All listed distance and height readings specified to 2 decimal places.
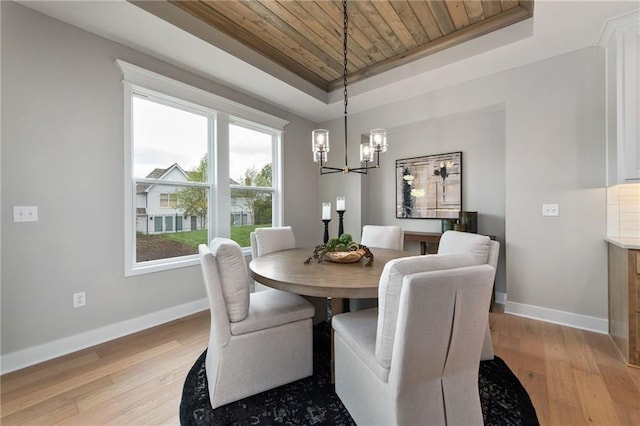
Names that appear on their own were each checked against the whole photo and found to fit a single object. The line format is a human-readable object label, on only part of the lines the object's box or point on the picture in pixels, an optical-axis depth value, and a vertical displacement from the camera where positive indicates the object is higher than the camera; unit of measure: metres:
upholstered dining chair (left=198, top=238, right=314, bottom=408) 1.50 -0.75
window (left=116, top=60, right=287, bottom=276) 2.57 +0.49
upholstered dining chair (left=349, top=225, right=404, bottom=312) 2.65 -0.27
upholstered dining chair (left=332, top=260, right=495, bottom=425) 1.03 -0.54
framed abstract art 3.55 +0.35
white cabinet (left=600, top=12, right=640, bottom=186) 2.11 +0.94
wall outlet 2.19 -0.70
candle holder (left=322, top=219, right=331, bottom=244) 2.18 -0.18
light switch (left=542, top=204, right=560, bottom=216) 2.63 +0.01
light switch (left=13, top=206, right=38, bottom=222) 1.93 +0.00
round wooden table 1.40 -0.38
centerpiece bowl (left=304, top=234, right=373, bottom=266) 1.92 -0.29
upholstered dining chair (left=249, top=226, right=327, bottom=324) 2.48 -0.31
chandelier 2.19 +0.58
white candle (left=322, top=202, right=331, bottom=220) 2.21 -0.01
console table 3.33 -0.35
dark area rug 1.42 -1.09
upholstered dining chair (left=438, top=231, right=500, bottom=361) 1.79 -0.25
